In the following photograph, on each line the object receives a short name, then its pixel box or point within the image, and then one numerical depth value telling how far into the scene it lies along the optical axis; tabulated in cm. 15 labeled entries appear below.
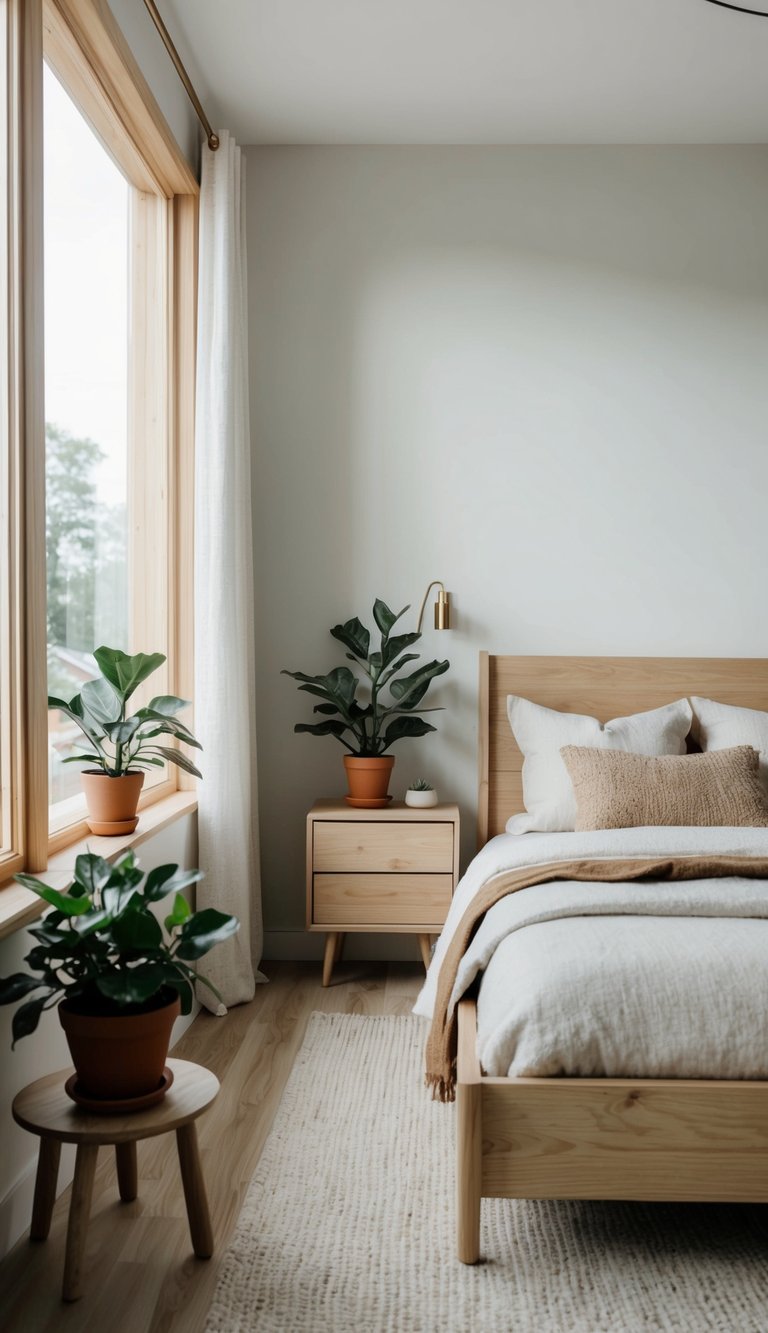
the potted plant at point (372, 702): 339
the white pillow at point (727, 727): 328
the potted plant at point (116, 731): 235
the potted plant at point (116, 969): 166
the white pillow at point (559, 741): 322
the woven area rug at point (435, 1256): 171
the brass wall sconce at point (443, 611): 354
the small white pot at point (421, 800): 341
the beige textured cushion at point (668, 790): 294
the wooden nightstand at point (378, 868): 329
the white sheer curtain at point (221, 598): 313
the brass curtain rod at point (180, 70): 266
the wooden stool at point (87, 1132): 163
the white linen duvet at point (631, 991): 183
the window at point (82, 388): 199
